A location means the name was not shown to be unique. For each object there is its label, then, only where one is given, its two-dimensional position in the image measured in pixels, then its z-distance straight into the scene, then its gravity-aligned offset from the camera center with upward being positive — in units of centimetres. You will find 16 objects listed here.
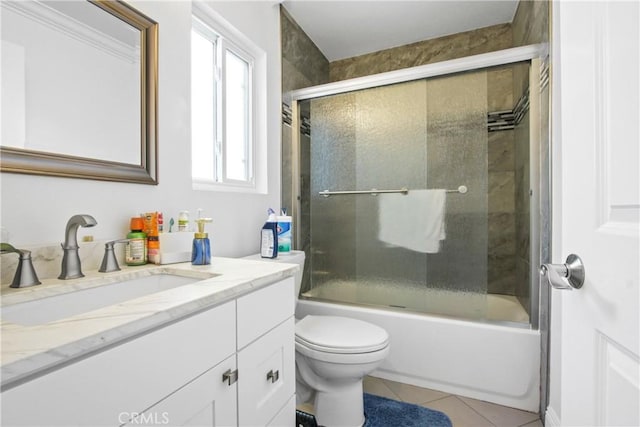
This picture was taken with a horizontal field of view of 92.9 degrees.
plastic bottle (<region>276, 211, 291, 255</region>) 169 -13
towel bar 175 +13
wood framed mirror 81 +38
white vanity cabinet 44 -31
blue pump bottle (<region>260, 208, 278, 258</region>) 156 -15
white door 41 +0
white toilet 125 -63
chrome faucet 84 -12
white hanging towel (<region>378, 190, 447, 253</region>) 180 -5
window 153 +57
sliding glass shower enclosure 172 +14
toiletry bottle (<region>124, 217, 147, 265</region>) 103 -11
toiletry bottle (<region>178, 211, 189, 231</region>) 116 -3
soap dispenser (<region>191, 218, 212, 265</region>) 106 -13
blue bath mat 138 -96
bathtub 146 -75
